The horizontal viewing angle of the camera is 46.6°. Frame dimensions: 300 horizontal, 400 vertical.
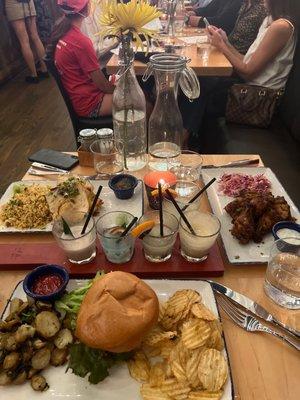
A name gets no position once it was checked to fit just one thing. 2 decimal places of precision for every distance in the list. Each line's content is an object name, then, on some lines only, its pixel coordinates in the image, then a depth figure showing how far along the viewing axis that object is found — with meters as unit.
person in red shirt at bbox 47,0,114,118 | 2.67
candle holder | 1.38
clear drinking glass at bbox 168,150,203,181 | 1.56
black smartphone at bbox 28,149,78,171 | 1.73
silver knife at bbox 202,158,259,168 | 1.71
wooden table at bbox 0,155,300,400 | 0.88
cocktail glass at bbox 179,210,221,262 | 1.12
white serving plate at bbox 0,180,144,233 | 1.35
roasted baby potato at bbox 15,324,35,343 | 0.87
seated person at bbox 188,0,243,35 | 4.21
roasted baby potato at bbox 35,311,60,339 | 0.90
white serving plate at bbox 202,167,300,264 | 1.21
